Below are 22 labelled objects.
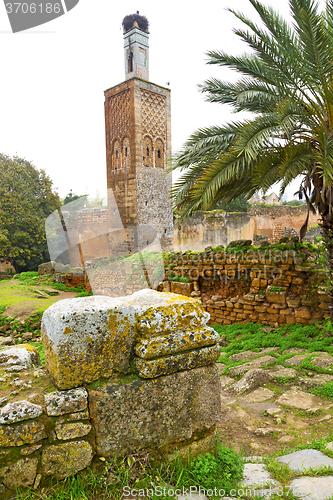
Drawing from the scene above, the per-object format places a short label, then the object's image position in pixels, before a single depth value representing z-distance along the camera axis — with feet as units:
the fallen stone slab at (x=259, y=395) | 11.70
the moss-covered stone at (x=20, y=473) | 4.43
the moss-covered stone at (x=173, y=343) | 5.46
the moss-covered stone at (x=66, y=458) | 4.72
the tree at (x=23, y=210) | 59.57
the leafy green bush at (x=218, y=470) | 5.38
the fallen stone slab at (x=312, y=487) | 5.13
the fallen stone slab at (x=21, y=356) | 6.08
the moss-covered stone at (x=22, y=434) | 4.48
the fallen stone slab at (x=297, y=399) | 10.78
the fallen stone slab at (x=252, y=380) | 12.62
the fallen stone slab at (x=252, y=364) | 14.65
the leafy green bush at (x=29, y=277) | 48.96
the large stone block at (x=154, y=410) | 5.17
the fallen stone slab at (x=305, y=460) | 6.19
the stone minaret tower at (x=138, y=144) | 55.62
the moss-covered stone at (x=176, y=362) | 5.44
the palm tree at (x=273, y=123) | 14.34
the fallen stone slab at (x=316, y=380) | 12.08
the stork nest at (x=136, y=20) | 56.18
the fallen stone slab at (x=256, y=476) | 5.62
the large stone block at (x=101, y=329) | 5.04
